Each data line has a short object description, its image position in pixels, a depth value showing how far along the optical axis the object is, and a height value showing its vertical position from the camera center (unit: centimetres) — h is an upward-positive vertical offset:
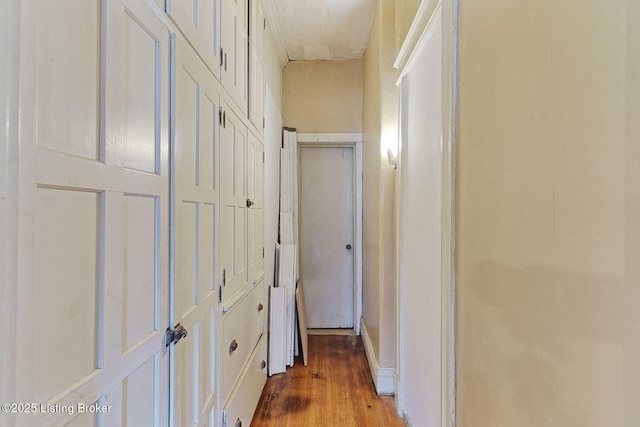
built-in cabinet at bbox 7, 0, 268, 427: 54 +0
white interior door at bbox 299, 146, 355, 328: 381 -26
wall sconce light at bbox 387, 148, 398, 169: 229 +41
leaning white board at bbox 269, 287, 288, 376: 273 -96
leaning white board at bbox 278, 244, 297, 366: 288 -62
